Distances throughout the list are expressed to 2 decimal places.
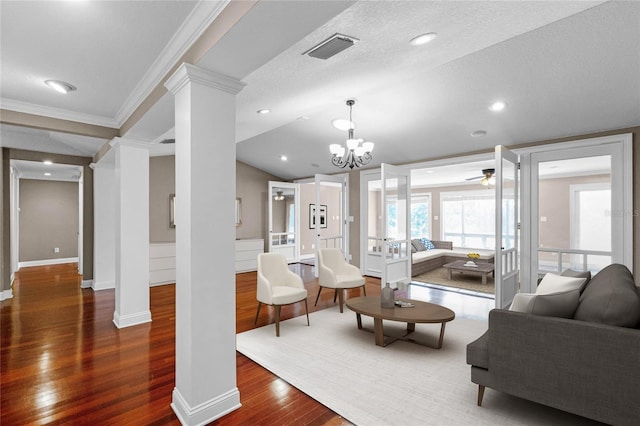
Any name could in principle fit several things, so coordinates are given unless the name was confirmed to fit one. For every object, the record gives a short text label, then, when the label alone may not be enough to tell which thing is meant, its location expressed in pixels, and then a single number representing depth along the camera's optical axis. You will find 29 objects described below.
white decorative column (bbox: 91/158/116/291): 5.38
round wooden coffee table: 2.82
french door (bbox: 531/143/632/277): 3.80
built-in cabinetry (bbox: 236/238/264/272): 7.12
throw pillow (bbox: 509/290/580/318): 1.89
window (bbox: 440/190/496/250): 9.20
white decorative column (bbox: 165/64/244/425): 1.88
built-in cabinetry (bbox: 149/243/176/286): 5.79
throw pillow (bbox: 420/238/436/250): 8.43
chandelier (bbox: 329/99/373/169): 3.69
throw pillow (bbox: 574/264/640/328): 1.68
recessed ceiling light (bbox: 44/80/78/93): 2.72
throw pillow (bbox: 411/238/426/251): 7.90
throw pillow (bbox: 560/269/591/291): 2.39
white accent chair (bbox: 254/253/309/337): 3.39
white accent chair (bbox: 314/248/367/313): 4.12
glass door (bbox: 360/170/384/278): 6.46
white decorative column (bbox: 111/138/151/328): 3.63
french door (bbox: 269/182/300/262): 8.03
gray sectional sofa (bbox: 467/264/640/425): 1.60
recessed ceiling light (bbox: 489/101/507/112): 3.69
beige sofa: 6.70
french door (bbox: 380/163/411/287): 5.15
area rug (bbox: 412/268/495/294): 5.44
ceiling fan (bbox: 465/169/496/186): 6.19
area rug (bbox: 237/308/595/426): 1.97
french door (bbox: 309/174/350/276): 6.71
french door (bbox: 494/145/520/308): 3.85
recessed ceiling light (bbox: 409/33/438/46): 2.00
